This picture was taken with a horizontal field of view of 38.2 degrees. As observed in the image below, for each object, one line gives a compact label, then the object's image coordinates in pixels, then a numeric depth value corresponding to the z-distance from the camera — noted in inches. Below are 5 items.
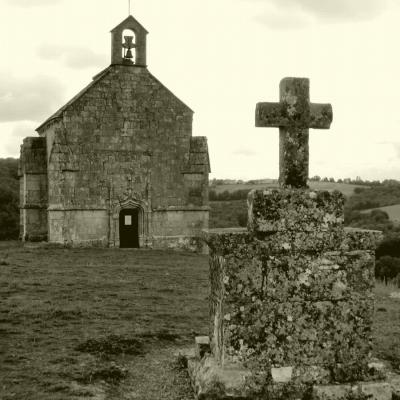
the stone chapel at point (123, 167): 935.7
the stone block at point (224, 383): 206.8
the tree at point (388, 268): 1160.2
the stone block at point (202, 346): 250.5
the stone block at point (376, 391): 212.2
